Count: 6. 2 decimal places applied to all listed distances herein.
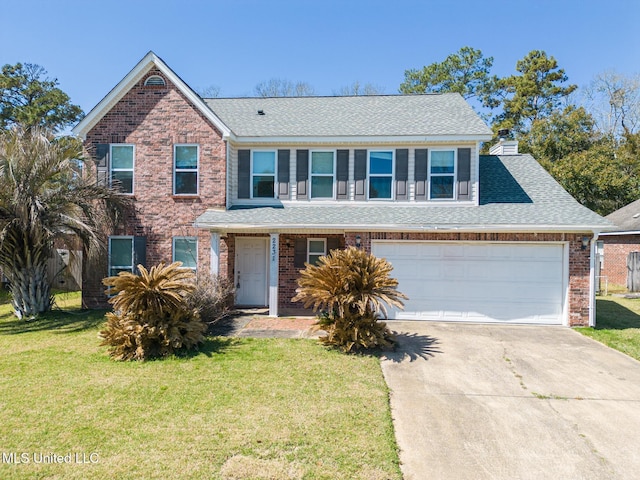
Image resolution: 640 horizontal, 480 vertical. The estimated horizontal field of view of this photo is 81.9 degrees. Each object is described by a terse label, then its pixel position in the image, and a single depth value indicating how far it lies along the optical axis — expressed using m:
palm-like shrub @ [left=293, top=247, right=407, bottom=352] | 7.41
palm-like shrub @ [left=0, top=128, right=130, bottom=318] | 9.70
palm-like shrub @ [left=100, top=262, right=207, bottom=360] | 7.05
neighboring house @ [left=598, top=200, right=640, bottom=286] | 18.72
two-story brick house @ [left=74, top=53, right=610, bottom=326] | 10.23
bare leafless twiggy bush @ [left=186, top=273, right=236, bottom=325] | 9.12
